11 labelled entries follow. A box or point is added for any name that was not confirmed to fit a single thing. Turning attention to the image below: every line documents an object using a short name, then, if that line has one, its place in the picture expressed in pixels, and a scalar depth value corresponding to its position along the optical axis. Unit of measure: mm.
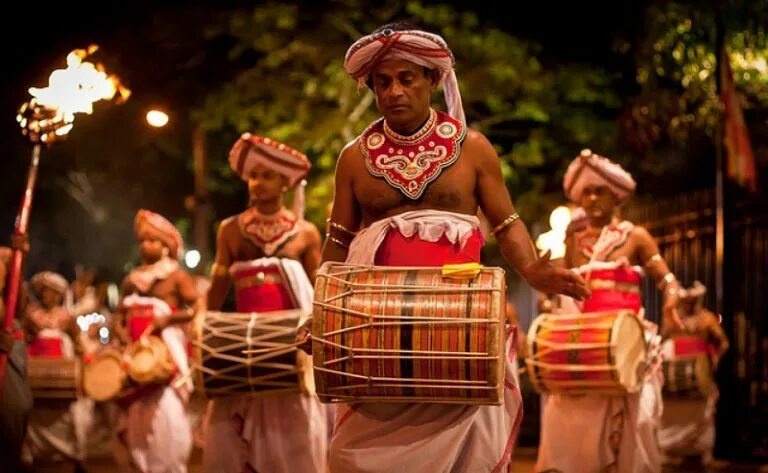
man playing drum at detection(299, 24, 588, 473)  5359
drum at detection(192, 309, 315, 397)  7621
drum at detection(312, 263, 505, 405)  4930
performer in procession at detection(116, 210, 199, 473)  9609
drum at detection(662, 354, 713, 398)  13648
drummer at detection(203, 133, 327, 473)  8062
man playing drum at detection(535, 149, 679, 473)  8852
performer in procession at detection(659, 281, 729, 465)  14156
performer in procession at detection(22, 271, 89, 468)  13031
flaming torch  6609
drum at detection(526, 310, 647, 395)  8281
